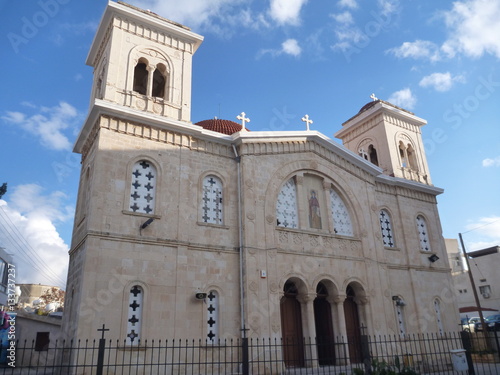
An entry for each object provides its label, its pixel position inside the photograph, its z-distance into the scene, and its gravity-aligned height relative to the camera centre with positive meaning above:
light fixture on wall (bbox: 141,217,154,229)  14.06 +4.37
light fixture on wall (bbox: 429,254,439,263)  21.33 +4.53
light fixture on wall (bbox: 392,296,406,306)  19.13 +2.36
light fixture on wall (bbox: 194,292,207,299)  14.16 +2.15
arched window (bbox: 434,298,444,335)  20.11 +1.82
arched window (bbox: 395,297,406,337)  18.95 +1.78
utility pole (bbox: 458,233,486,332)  27.62 +6.69
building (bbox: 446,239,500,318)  37.69 +6.23
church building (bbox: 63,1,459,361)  13.66 +4.79
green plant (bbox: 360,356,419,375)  9.80 -0.27
